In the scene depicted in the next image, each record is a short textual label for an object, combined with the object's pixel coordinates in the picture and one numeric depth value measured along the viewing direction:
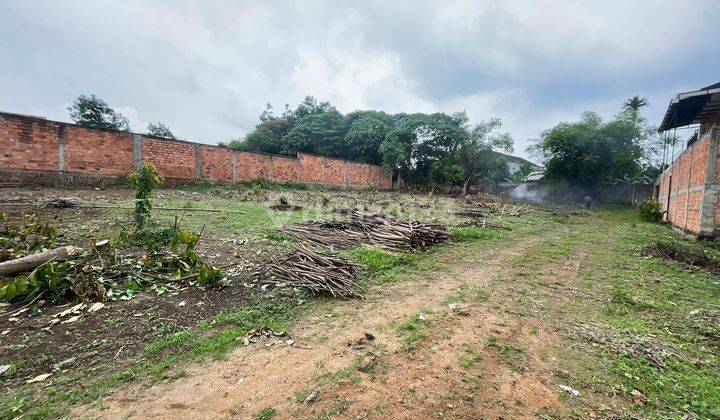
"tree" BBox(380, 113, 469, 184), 26.11
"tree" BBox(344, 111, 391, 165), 26.86
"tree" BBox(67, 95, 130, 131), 20.41
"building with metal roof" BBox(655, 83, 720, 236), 7.79
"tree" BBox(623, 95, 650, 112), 31.30
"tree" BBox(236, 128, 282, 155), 29.45
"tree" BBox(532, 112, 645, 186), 22.67
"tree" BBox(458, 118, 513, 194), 27.59
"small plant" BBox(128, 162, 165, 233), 5.62
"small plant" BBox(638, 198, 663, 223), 13.04
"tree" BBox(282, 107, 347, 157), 27.19
